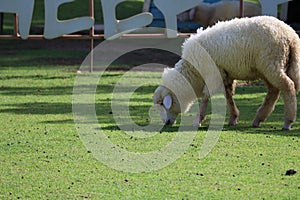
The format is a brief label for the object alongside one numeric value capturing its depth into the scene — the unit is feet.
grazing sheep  57.44
